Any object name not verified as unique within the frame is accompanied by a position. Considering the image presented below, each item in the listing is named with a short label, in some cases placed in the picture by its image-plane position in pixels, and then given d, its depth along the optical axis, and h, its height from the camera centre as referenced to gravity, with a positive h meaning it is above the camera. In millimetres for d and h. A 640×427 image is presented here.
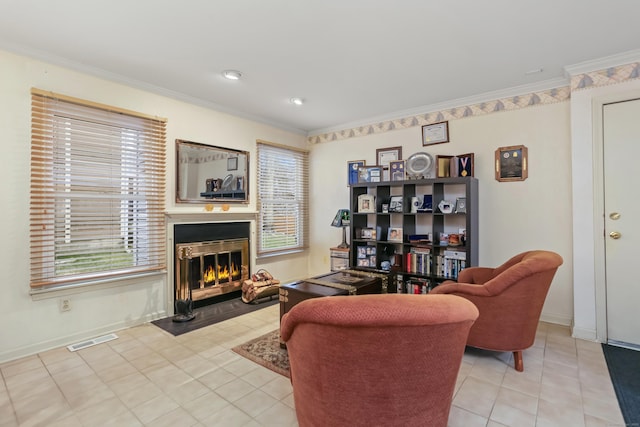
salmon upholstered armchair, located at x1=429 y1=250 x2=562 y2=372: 2158 -624
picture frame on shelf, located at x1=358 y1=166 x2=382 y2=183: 4312 +603
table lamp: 4569 -54
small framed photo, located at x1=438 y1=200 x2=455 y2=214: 3537 +117
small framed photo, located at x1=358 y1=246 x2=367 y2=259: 4188 -483
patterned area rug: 2385 -1143
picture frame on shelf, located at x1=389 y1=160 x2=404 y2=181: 4109 +623
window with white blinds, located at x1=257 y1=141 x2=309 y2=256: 4594 +276
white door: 2666 -19
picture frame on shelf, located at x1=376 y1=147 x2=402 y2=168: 4293 +862
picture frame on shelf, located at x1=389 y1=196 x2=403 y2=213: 3969 +158
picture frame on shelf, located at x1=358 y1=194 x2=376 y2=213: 4188 +180
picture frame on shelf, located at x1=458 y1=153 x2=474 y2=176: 3598 +606
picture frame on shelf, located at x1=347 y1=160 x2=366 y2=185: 4656 +716
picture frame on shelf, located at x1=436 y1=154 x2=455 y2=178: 3740 +607
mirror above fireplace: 3611 +542
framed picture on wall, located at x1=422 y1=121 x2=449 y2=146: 3895 +1065
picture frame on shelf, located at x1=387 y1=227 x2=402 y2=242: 3979 -242
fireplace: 3564 -541
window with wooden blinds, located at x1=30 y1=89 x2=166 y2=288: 2646 +244
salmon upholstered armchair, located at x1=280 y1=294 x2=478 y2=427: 1092 -520
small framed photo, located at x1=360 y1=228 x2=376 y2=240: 4172 -235
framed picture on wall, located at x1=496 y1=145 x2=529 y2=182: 3373 +586
